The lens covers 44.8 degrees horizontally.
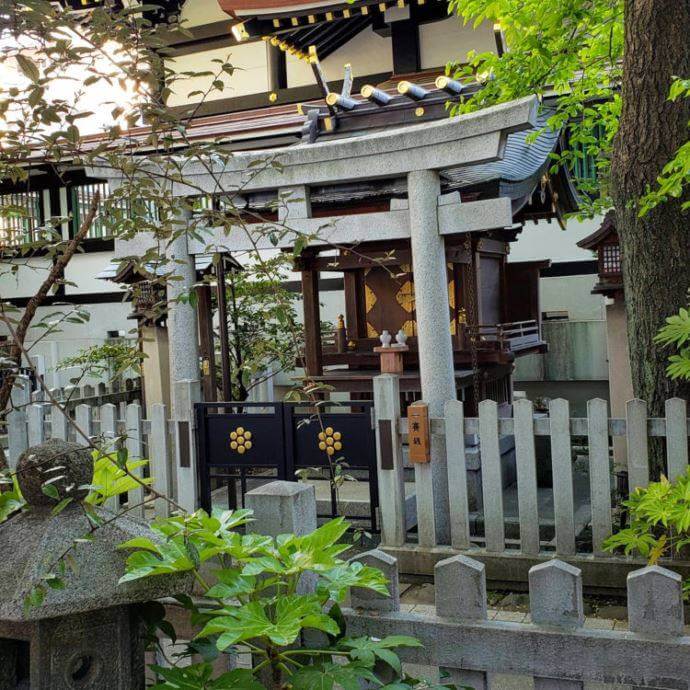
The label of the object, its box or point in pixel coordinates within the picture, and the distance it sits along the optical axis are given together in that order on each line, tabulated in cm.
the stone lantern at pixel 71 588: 205
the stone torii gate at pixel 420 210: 650
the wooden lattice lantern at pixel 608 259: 870
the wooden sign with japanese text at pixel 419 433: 596
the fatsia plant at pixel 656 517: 420
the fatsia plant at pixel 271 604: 212
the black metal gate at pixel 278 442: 627
